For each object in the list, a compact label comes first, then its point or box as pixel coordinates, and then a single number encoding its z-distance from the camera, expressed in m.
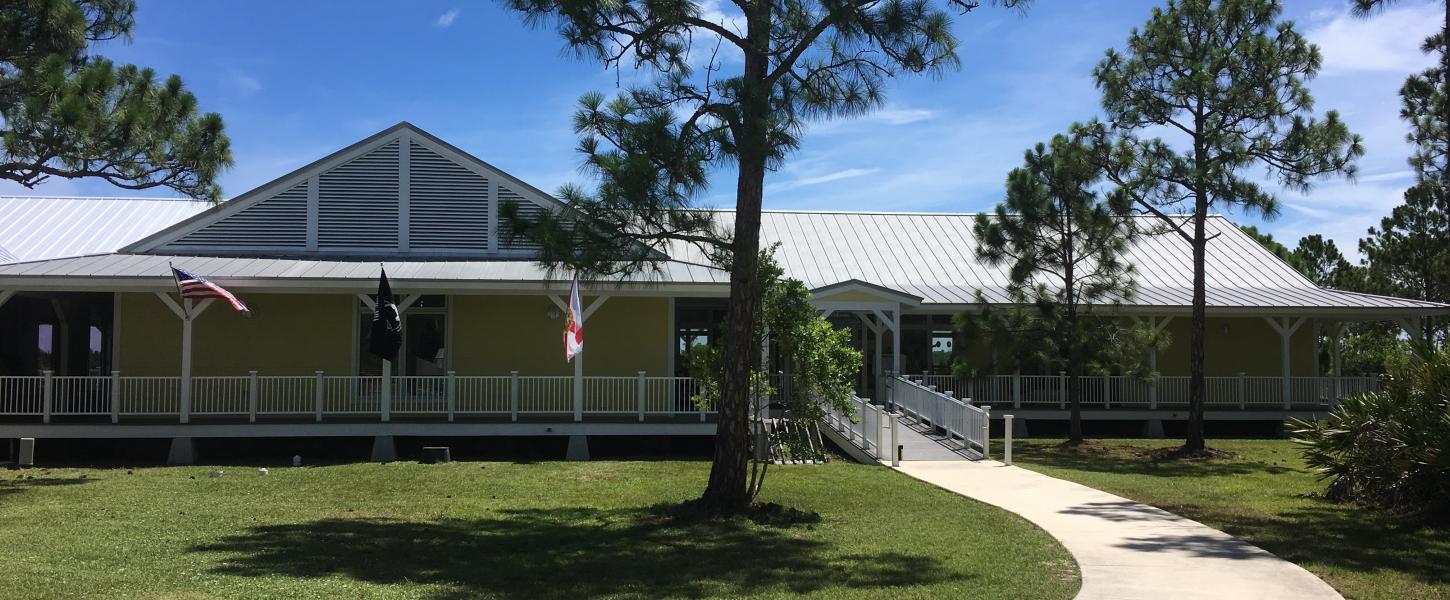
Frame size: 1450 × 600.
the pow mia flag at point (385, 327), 15.52
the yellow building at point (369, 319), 16.66
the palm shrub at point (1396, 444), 10.04
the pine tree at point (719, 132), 9.99
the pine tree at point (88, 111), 11.85
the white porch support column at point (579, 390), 17.05
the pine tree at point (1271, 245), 35.28
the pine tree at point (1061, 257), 18.72
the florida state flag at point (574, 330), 14.09
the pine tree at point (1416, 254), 31.02
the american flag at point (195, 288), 14.98
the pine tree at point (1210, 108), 16.91
